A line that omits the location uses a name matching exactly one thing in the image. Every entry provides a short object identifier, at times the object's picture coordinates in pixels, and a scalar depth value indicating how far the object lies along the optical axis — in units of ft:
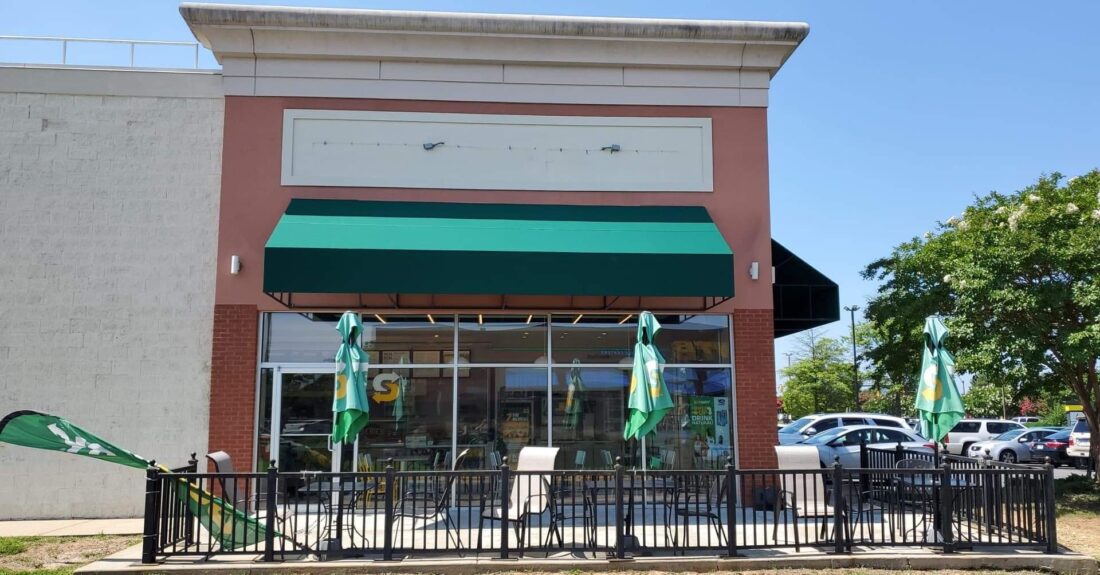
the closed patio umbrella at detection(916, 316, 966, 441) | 32.37
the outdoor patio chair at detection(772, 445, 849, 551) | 36.32
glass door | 41.57
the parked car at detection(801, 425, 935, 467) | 60.39
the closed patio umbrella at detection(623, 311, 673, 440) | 32.50
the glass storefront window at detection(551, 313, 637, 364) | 43.86
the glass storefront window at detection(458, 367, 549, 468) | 42.55
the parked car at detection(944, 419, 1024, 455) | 87.97
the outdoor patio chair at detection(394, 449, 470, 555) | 29.89
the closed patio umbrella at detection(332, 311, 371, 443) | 31.91
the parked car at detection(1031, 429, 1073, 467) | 82.79
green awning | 38.55
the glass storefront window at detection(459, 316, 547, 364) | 43.19
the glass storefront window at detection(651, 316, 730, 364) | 44.06
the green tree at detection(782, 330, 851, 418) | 158.10
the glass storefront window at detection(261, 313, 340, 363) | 42.01
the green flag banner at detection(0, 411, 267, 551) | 27.84
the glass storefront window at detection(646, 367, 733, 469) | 43.62
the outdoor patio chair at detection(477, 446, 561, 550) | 30.14
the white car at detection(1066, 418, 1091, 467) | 79.05
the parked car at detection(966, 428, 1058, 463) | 80.79
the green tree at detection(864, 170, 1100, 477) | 43.60
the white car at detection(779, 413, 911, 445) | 79.61
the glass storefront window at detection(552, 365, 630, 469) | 43.32
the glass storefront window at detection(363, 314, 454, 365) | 42.86
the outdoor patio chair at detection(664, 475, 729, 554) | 29.63
